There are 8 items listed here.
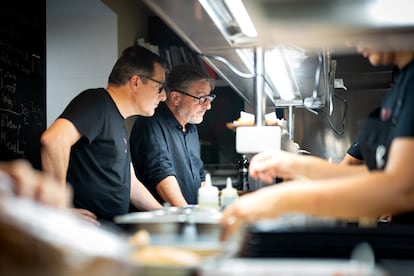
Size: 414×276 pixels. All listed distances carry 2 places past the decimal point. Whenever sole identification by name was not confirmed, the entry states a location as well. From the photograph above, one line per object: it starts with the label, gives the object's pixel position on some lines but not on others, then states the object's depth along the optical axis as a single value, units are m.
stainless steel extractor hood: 1.75
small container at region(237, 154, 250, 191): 3.10
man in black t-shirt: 2.44
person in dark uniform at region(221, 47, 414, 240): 1.36
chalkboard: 3.32
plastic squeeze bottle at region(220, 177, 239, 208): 2.17
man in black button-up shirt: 3.06
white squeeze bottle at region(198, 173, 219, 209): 2.16
